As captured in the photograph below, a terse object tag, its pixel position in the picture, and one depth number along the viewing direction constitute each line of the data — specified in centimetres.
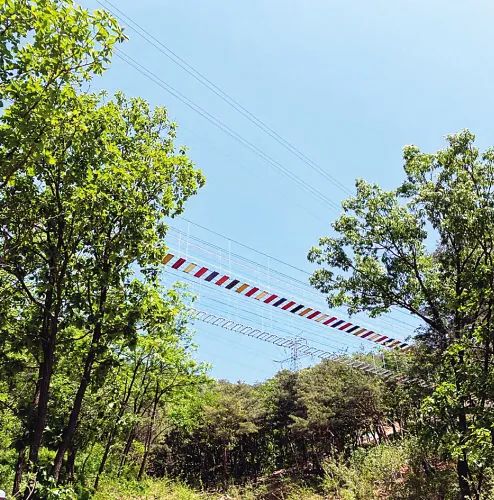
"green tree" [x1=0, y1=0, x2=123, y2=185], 369
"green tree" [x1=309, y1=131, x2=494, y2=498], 746
